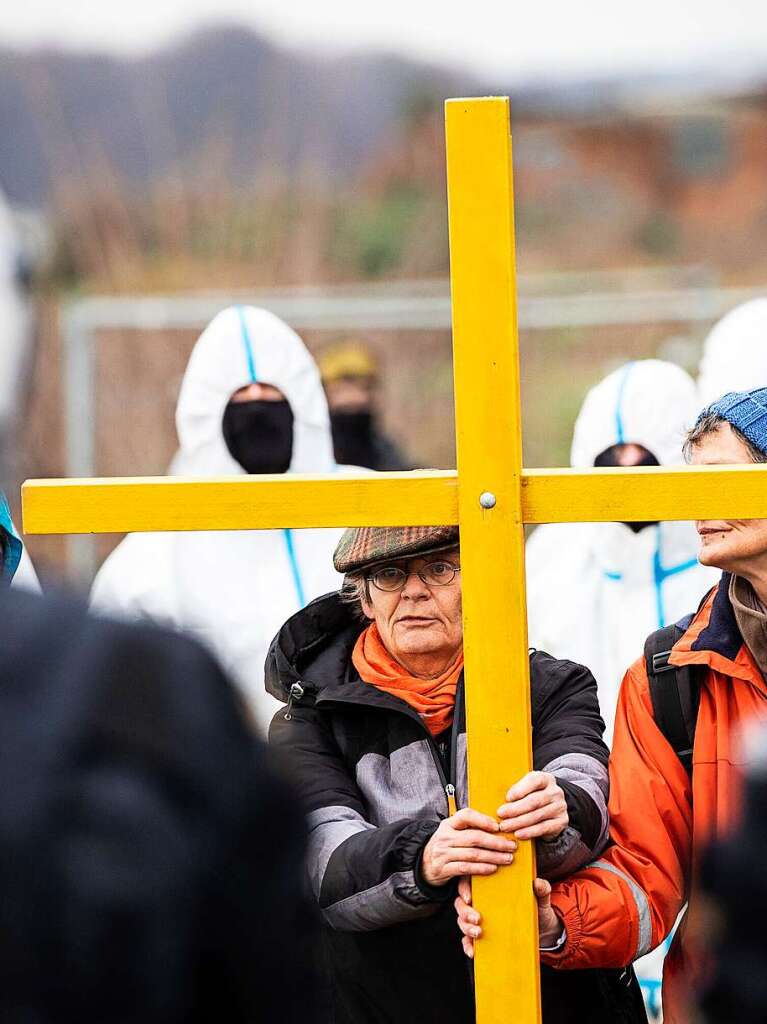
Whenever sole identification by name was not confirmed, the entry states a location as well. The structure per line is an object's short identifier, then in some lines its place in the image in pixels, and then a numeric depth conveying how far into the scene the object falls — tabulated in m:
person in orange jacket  8.33
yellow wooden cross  8.12
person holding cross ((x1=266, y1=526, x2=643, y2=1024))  8.33
